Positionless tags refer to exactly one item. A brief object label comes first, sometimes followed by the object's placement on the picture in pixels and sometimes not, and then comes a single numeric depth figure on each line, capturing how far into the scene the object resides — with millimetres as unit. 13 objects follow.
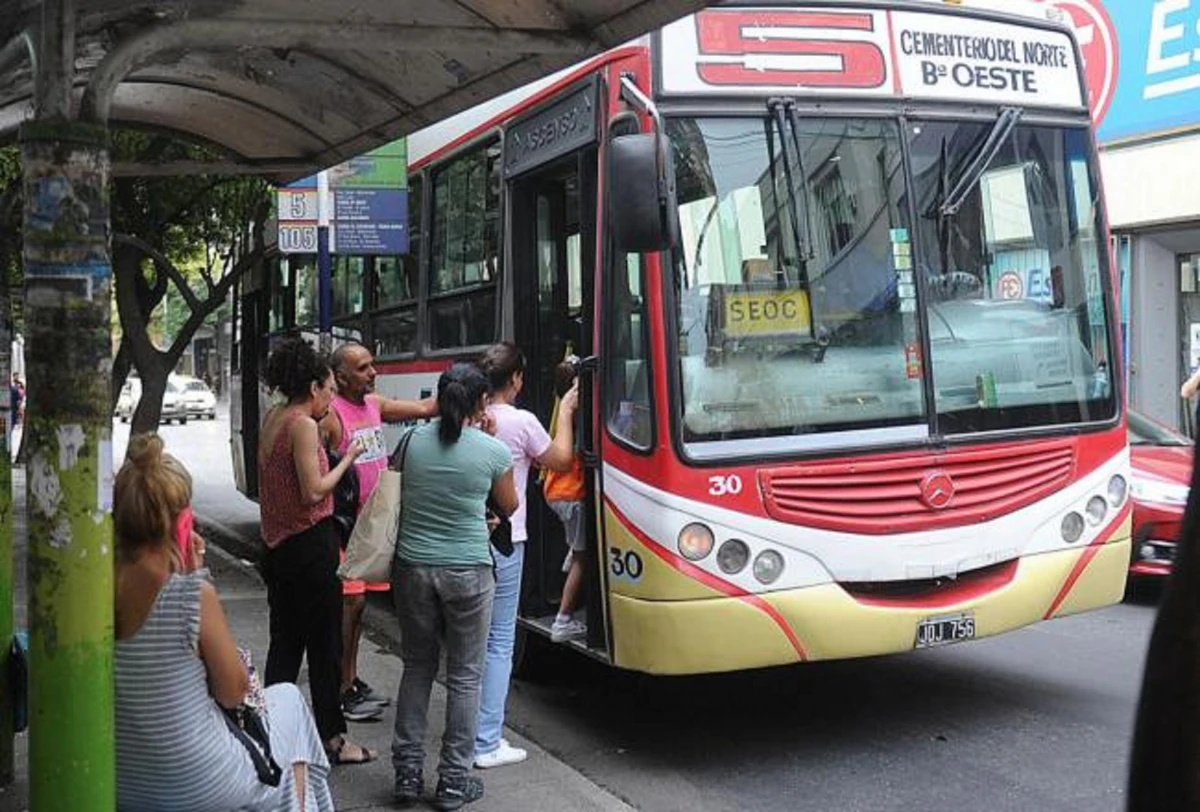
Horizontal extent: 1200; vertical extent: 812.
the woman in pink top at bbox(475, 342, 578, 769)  5277
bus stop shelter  3082
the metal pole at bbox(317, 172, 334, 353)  9016
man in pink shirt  5738
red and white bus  5164
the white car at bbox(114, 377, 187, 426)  44988
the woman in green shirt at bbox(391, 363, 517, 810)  4719
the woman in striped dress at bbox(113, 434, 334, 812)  3299
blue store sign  14430
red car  8398
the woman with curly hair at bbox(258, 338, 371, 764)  5027
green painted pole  3078
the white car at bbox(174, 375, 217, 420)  47125
